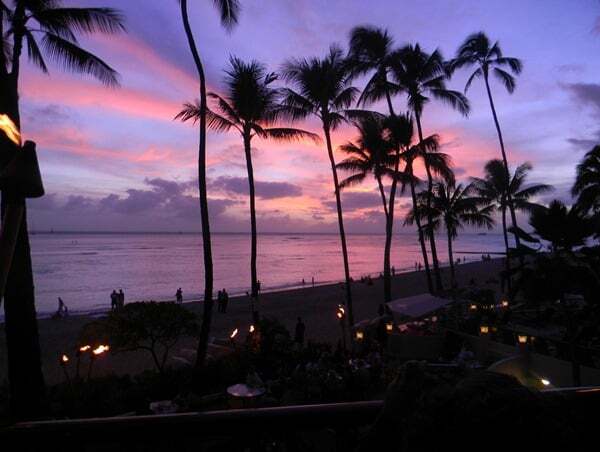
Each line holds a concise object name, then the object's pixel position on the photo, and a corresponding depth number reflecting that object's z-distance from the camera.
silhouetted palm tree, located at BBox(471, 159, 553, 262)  35.47
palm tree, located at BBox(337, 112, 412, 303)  24.94
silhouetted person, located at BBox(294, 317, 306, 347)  16.53
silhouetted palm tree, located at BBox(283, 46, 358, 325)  20.90
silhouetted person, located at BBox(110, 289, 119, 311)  32.72
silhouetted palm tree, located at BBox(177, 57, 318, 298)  15.90
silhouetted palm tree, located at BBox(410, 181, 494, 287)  34.94
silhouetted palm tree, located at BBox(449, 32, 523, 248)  29.72
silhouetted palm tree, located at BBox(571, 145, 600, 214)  22.48
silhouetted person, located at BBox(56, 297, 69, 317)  31.92
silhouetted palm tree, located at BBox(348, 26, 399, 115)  25.67
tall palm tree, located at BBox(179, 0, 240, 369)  13.31
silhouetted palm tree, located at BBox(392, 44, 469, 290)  27.05
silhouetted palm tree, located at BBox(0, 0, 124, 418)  8.66
